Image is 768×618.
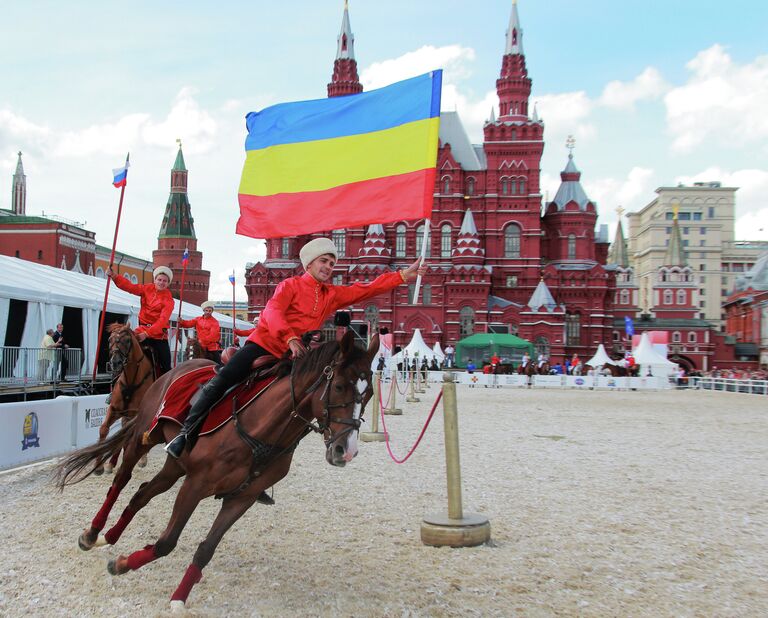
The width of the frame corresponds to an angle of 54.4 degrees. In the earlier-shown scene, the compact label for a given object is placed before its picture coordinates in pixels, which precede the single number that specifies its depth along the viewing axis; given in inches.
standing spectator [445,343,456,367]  2220.7
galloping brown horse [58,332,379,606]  191.8
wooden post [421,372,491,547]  266.8
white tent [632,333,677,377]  1796.3
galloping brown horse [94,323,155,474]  372.2
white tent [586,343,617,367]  1900.8
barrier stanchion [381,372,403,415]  839.3
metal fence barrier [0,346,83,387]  653.9
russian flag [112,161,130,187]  445.7
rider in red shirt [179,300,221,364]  522.6
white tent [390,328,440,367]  1861.3
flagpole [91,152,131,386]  414.0
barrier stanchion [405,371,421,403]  1070.3
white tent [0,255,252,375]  715.4
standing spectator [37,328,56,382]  691.4
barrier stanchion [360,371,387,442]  584.9
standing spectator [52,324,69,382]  706.2
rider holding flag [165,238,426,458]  211.9
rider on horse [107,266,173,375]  388.6
